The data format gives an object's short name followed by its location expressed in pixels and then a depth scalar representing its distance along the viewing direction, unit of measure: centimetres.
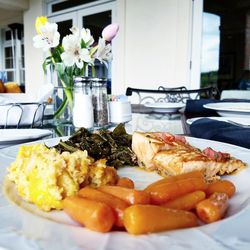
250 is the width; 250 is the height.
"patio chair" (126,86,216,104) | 224
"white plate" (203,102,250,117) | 113
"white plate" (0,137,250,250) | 30
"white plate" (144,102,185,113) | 159
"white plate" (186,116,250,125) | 96
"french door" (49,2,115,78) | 502
